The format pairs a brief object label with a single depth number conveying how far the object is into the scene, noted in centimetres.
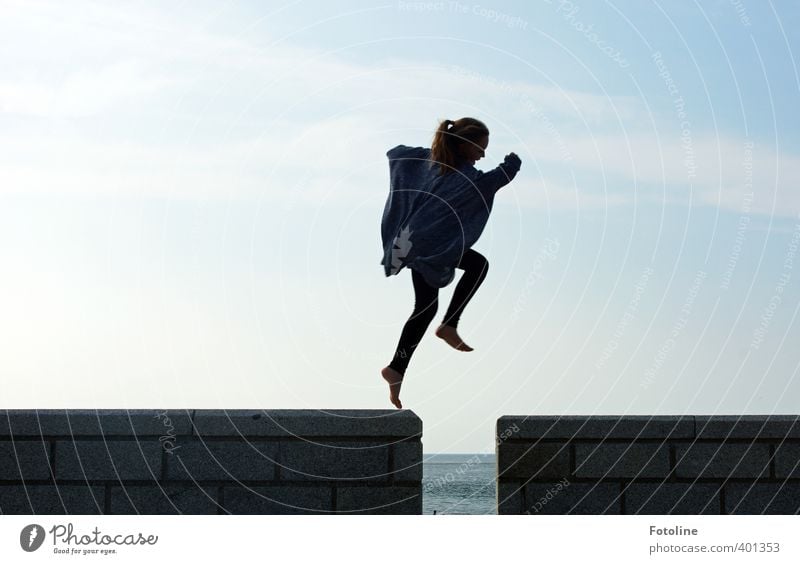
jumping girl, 885
